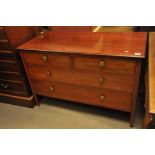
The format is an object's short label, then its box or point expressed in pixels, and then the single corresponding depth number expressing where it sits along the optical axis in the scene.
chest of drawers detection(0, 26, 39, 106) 1.56
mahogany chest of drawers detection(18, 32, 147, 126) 1.26
